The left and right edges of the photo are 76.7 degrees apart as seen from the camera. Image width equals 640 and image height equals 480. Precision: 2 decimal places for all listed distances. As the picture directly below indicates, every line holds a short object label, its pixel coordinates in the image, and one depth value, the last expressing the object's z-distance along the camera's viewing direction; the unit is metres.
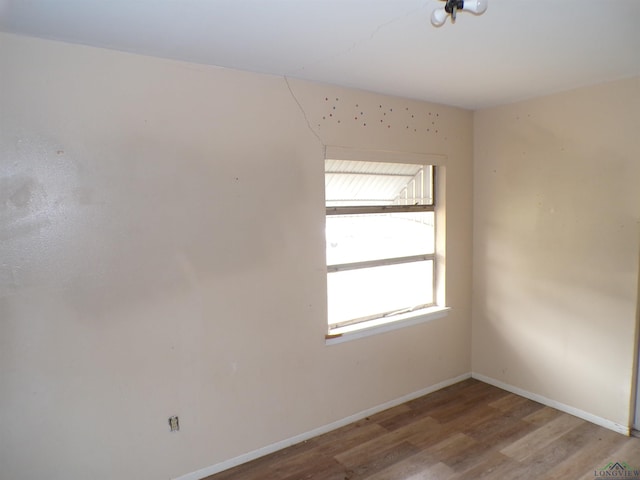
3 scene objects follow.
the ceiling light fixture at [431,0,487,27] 1.40
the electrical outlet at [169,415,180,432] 2.39
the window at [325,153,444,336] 3.10
